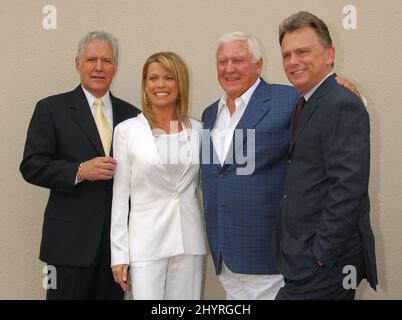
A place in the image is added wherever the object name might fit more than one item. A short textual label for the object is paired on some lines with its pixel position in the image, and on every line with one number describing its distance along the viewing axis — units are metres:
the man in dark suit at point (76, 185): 2.64
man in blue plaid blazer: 2.39
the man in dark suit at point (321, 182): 1.94
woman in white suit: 2.48
